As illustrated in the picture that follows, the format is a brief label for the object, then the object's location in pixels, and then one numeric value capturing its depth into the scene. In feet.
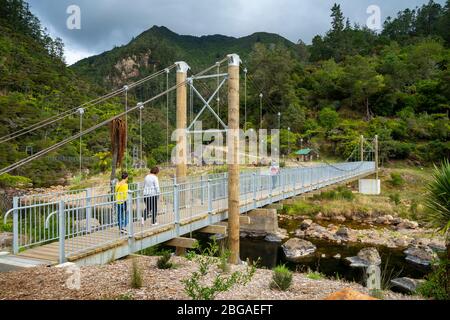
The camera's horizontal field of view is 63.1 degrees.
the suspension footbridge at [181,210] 18.22
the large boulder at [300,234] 50.56
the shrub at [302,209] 64.59
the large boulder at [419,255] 39.24
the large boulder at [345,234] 48.67
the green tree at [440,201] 16.76
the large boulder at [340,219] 61.23
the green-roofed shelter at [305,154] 102.94
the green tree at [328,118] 125.29
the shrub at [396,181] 86.22
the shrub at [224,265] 18.45
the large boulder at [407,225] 55.57
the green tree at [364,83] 131.54
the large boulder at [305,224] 54.15
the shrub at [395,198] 67.87
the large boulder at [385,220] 59.88
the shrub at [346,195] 69.31
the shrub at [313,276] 20.38
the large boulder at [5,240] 26.37
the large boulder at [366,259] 38.01
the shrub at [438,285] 16.26
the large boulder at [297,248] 40.86
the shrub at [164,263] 18.29
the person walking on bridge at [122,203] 20.71
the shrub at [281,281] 16.08
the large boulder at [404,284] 29.43
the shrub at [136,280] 14.58
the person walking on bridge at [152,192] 22.79
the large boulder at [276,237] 47.86
